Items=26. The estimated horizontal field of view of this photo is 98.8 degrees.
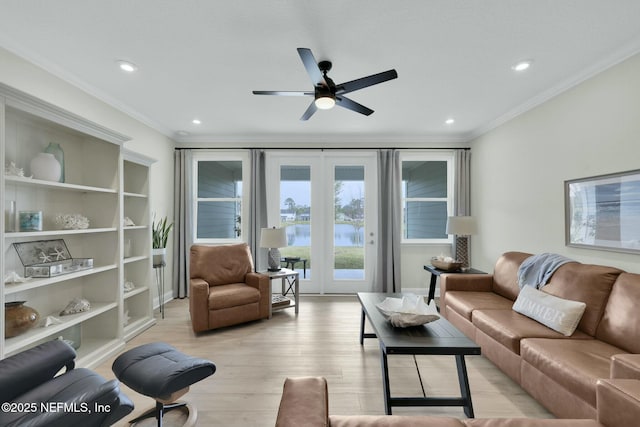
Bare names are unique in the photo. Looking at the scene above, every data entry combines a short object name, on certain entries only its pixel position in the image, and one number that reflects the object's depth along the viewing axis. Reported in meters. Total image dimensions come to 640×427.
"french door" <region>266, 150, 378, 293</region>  4.75
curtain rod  4.64
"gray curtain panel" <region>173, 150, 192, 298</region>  4.49
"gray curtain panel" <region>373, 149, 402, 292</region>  4.52
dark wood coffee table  1.70
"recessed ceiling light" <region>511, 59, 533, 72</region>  2.44
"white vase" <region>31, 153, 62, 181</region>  2.17
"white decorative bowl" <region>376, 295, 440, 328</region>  1.97
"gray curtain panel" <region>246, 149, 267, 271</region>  4.54
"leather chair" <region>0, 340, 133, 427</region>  1.13
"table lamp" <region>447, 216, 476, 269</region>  3.74
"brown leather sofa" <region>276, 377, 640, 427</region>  1.06
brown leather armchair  3.12
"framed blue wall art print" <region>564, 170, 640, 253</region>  2.21
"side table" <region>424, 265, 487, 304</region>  3.63
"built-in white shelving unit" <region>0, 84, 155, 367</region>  2.10
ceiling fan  1.99
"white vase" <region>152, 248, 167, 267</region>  3.54
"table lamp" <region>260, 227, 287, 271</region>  3.73
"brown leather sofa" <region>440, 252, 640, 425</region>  1.58
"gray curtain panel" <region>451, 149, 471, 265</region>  4.59
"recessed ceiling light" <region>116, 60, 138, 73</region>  2.45
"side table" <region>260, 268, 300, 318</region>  3.66
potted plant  3.56
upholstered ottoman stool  1.55
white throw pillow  2.07
